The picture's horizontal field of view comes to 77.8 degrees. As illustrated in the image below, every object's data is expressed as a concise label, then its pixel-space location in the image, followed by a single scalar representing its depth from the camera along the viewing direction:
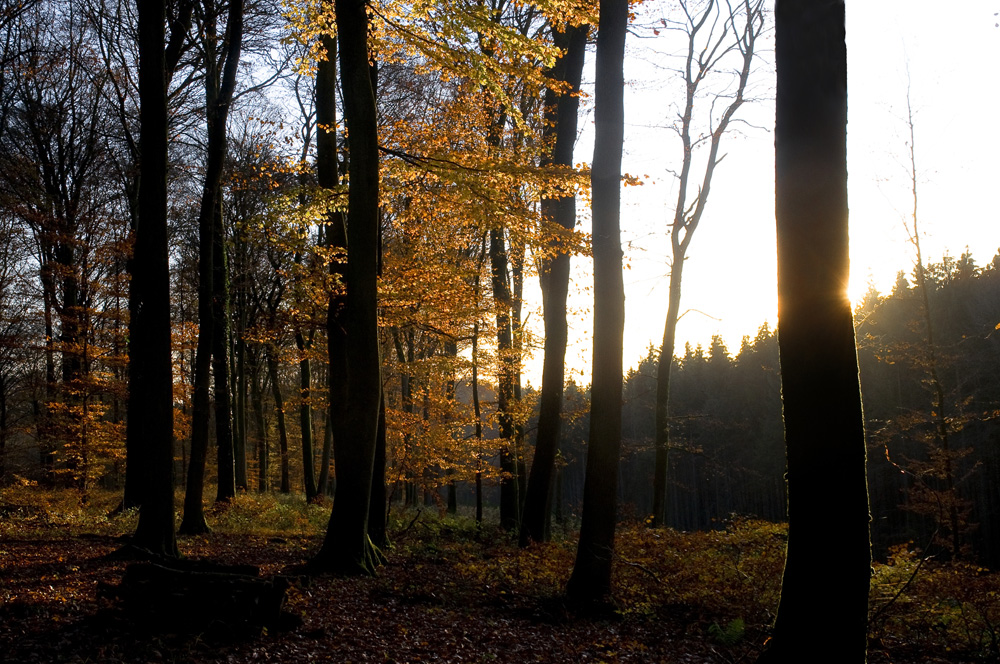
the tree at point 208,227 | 12.62
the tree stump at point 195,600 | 5.25
